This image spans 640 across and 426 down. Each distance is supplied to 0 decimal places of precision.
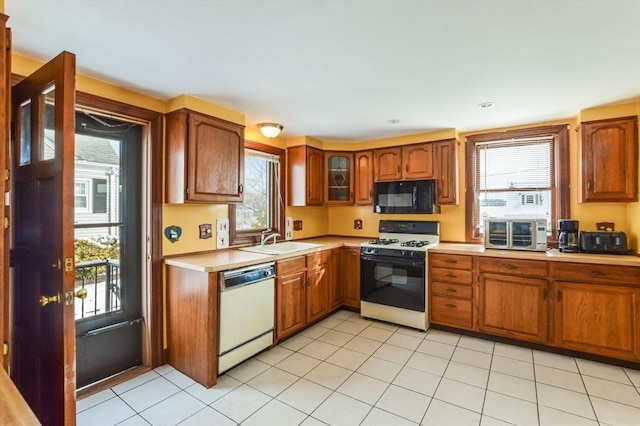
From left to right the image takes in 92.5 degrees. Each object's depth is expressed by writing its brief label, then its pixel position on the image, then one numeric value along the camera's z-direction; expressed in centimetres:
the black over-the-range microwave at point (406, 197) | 365
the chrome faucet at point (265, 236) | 339
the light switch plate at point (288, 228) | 394
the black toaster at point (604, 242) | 272
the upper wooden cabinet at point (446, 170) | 354
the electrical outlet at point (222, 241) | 306
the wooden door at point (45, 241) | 133
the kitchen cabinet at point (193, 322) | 226
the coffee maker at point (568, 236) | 293
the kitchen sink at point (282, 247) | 321
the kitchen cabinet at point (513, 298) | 280
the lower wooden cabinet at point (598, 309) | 249
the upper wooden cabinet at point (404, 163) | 370
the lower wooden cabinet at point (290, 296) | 290
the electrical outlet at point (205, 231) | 291
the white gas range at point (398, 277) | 327
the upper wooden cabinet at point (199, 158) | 250
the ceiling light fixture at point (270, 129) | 325
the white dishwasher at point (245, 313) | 237
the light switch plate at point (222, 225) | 306
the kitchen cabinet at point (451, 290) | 314
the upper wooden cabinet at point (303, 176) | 388
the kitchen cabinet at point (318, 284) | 330
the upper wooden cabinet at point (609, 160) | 272
